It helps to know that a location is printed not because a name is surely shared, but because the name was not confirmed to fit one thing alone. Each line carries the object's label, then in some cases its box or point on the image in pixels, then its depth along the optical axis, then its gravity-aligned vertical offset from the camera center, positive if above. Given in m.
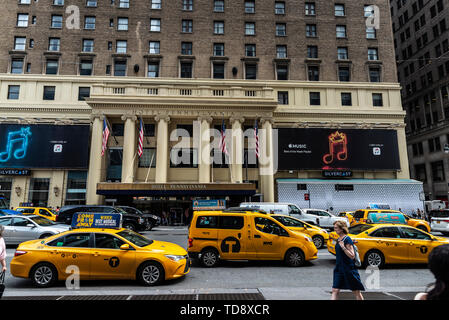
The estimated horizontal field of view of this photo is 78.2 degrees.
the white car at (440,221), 18.08 -1.33
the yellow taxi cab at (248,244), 9.98 -1.52
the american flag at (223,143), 26.61 +5.60
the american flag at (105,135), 26.66 +6.42
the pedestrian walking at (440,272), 2.43 -0.63
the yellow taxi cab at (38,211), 21.20 -0.72
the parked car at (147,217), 21.23 -1.25
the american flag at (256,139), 26.81 +6.11
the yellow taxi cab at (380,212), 18.11 -1.14
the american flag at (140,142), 26.69 +5.65
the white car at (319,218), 18.40 -1.09
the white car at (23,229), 13.09 -1.30
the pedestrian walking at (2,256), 5.55 -1.13
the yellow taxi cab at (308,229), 13.07 -1.33
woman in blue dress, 5.13 -1.30
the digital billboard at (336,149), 32.62 +6.21
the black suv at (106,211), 18.71 -0.92
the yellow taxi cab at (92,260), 7.63 -1.63
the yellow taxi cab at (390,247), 9.75 -1.60
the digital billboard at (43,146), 30.59 +6.16
